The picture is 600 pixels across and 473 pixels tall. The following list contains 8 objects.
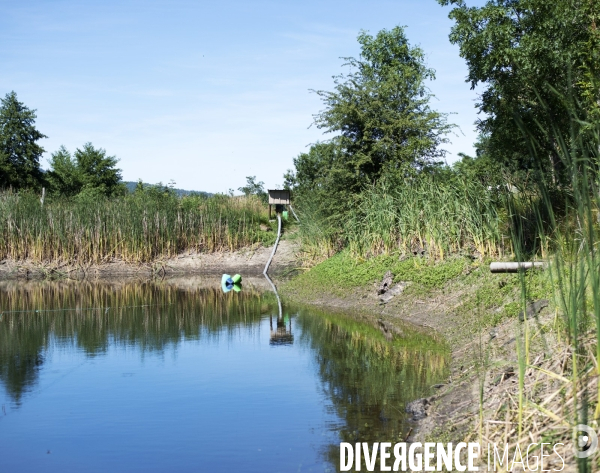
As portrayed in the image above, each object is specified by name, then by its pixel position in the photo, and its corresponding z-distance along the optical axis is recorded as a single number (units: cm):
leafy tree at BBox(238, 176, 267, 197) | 3859
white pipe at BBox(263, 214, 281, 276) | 2647
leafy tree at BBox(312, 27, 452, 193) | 1956
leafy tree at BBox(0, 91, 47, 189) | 4044
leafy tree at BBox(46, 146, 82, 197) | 4334
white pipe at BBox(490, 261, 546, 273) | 919
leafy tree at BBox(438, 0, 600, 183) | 1425
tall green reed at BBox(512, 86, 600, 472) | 437
